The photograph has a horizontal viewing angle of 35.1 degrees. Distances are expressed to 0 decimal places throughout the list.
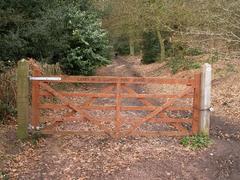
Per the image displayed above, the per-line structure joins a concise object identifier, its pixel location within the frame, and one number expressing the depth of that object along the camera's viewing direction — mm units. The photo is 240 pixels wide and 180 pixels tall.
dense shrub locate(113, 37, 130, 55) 54938
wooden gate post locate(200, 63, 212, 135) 8461
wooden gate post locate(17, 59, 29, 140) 8320
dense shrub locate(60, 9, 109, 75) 19438
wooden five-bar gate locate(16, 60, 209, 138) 8406
